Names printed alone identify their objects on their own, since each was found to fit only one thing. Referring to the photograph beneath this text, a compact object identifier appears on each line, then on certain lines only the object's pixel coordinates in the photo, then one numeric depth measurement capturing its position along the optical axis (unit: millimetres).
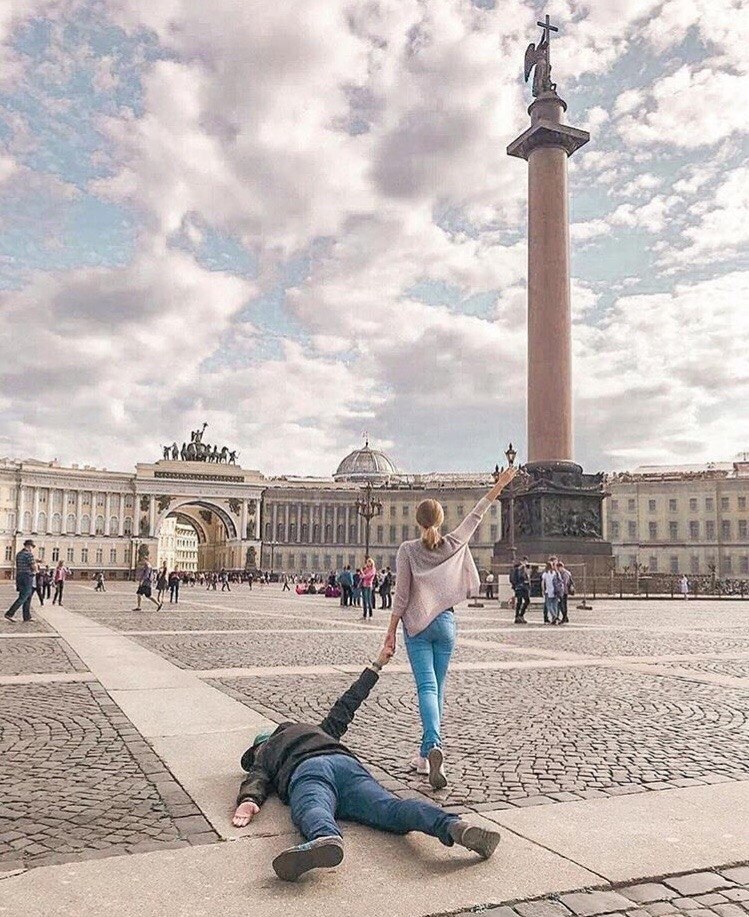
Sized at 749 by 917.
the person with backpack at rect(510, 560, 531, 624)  23162
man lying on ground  3690
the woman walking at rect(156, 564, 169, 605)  32559
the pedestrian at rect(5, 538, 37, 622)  19844
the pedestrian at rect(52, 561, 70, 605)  32719
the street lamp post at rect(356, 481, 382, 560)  50281
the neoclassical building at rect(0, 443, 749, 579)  105750
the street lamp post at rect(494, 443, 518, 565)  35431
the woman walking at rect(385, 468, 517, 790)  5664
